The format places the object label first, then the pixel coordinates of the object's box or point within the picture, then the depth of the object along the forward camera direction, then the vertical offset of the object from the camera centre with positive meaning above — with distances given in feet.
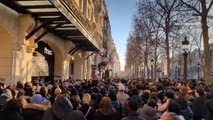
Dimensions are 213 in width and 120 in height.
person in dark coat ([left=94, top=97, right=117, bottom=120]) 12.12 -2.95
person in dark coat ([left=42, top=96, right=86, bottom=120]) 10.11 -2.41
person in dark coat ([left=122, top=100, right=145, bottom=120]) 10.48 -2.59
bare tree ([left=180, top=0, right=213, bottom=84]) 34.58 +6.78
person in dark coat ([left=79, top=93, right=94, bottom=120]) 12.43 -2.96
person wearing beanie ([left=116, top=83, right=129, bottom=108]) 17.80 -2.88
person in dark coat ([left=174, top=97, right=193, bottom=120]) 13.03 -3.04
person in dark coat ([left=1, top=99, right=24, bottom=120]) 10.73 -2.63
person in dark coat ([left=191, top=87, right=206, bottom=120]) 15.77 -3.52
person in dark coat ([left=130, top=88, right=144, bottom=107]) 16.09 -2.54
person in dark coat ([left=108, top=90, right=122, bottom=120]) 14.42 -2.86
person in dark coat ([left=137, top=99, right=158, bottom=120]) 11.85 -3.02
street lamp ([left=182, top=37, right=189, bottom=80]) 35.03 +4.84
